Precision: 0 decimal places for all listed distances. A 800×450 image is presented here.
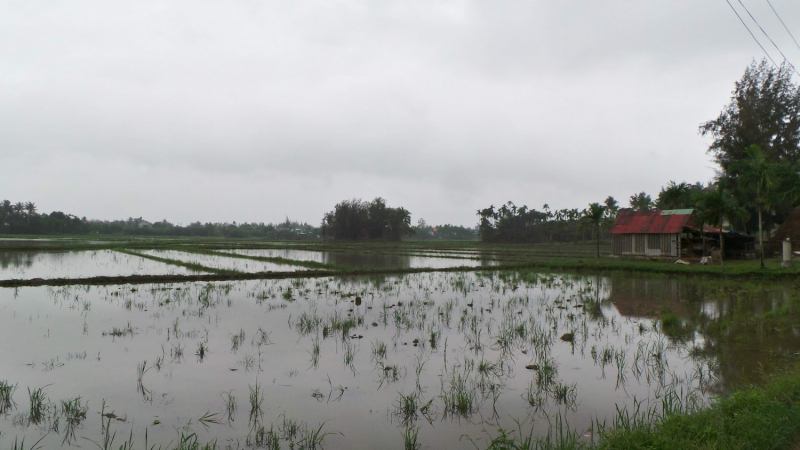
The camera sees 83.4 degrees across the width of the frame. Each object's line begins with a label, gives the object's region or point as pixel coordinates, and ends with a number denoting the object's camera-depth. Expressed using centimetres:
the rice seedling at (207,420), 429
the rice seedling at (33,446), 371
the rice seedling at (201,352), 630
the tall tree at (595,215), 2728
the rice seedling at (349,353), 622
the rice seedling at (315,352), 618
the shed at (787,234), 2406
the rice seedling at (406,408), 451
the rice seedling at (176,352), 628
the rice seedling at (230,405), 445
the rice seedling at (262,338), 720
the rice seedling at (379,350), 653
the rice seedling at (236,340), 685
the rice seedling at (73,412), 426
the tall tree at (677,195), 3170
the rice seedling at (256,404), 448
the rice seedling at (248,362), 596
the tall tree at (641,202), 5497
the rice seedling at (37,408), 429
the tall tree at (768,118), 2645
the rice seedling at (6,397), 447
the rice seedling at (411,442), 387
